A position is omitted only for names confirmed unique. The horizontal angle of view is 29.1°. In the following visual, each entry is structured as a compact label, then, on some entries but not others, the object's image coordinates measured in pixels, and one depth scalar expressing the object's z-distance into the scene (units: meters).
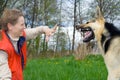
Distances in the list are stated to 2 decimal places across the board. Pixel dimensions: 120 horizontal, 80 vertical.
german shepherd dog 3.91
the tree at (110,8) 17.57
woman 2.30
